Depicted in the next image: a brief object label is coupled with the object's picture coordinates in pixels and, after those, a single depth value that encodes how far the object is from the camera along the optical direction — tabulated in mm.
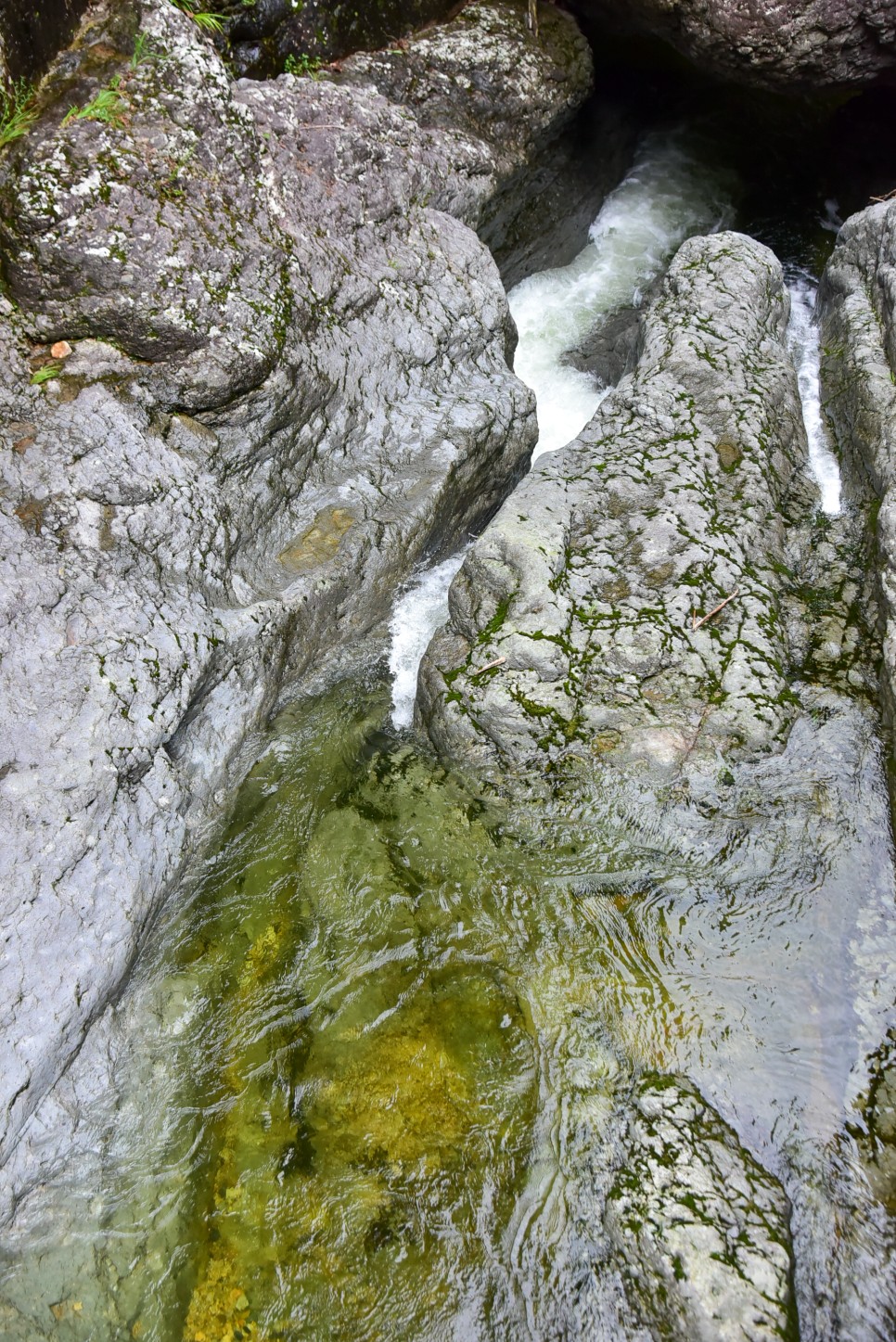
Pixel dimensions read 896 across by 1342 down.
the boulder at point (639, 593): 3900
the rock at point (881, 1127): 2793
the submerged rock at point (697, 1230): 2572
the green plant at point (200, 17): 4660
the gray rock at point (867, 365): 4242
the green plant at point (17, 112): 3934
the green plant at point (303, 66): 5629
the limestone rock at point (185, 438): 3371
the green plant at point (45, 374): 3971
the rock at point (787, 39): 6473
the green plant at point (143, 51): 4289
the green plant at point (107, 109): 4055
